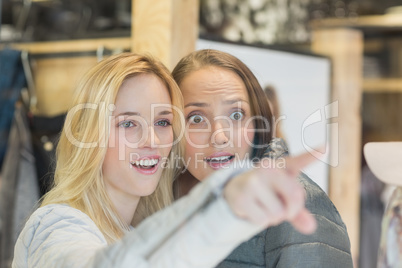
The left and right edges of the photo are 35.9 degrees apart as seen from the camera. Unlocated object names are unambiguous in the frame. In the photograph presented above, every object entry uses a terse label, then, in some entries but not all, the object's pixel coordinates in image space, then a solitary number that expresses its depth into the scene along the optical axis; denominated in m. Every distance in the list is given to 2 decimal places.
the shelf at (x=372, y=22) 3.17
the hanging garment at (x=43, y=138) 2.09
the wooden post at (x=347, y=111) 2.52
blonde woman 0.72
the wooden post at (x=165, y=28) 1.53
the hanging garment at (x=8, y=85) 2.15
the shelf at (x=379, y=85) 3.18
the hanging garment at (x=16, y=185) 2.03
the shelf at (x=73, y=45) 2.06
